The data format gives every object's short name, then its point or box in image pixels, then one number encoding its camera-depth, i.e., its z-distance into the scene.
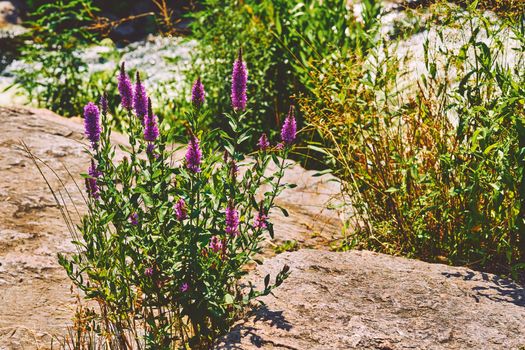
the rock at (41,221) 3.17
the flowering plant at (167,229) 2.68
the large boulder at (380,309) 2.76
